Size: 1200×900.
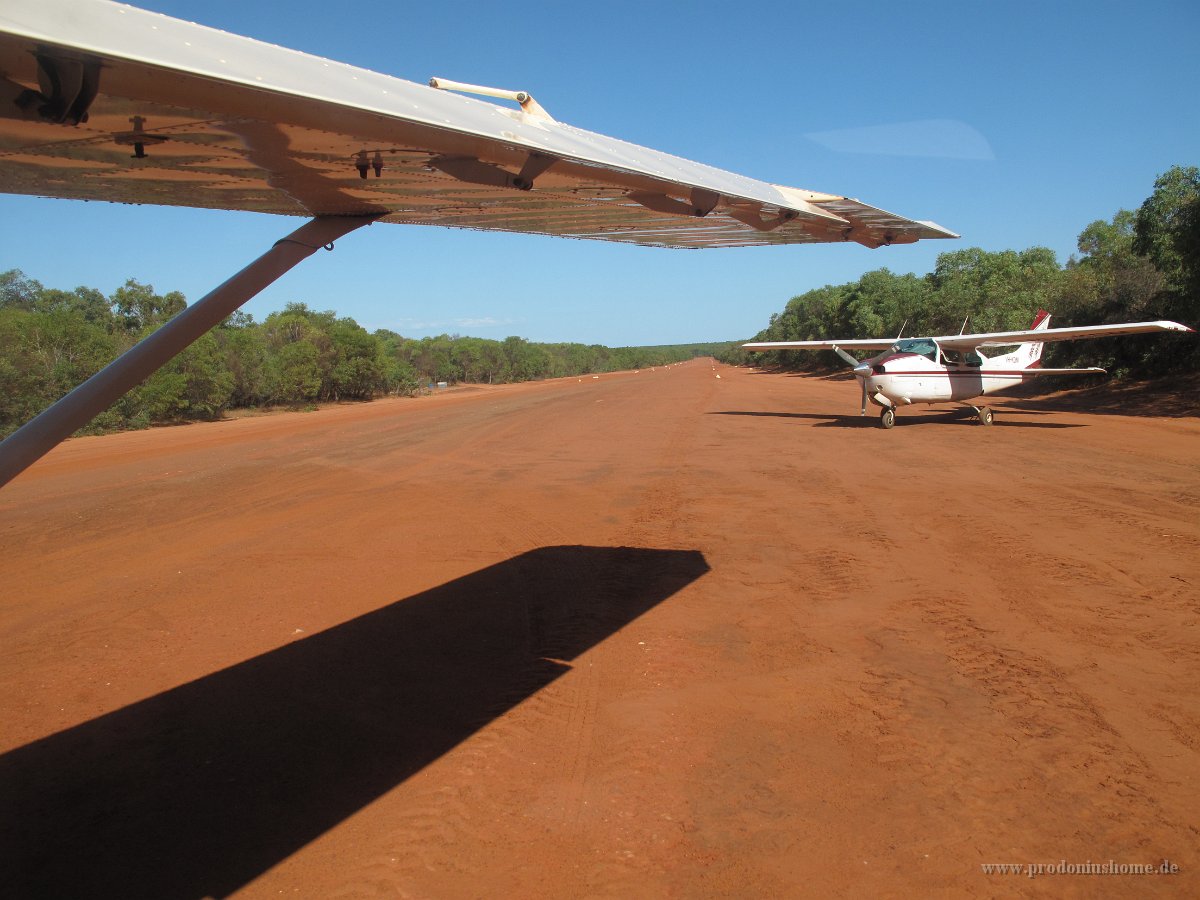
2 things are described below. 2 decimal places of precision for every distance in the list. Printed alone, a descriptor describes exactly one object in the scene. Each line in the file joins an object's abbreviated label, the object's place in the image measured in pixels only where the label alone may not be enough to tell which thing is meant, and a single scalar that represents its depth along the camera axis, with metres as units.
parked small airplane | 20.55
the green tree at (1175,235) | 21.95
